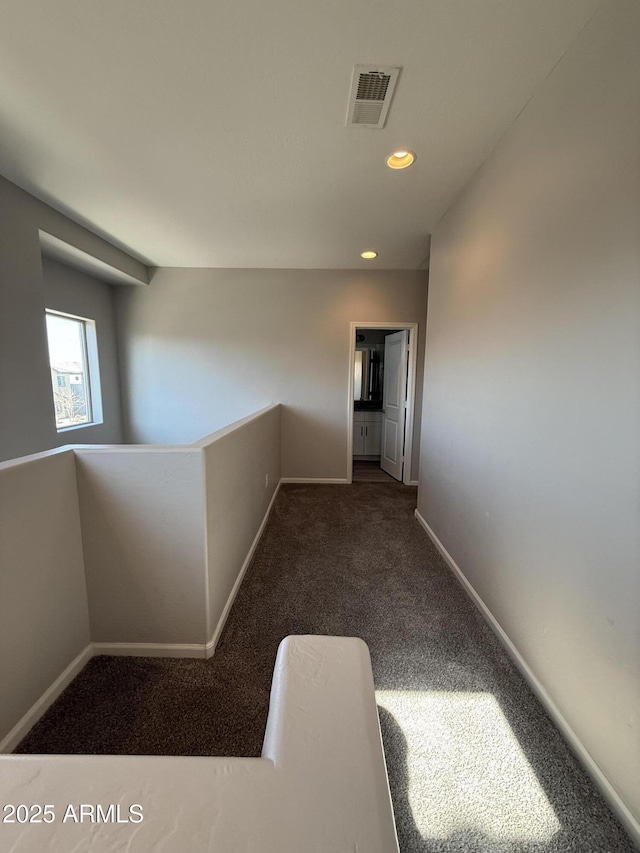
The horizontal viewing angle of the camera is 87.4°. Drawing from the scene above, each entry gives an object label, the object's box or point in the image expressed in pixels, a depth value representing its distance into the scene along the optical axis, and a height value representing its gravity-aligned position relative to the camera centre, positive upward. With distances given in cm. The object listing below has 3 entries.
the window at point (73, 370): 339 +8
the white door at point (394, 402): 431 -30
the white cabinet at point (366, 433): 556 -89
